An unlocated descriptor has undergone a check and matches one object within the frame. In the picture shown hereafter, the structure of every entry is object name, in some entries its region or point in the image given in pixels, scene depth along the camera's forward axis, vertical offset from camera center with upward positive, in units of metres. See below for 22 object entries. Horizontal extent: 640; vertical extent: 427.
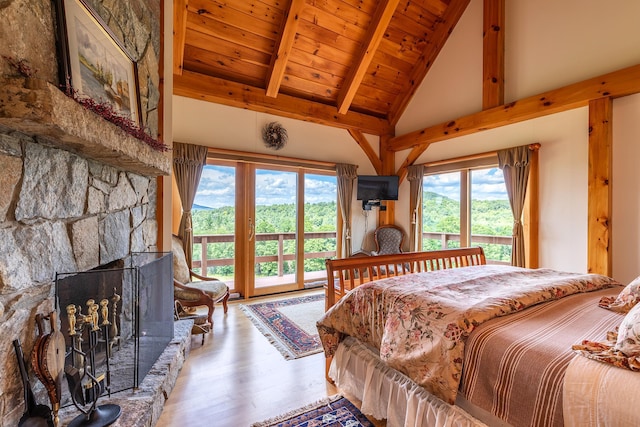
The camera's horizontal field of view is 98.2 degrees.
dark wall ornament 4.12 +1.16
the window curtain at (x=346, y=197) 4.75 +0.27
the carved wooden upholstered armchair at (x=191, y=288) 2.82 -0.82
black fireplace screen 1.29 -0.61
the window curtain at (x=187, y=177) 3.46 +0.45
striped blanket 0.94 -0.55
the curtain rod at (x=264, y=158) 3.73 +0.79
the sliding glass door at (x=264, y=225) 3.86 -0.20
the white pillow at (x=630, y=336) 0.90 -0.42
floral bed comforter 1.23 -0.50
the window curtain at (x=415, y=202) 4.72 +0.19
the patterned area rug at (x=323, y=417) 1.64 -1.25
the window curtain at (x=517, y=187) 3.38 +0.32
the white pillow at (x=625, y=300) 1.40 -0.45
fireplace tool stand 1.18 -0.75
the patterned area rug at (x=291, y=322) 2.61 -1.26
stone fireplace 0.90 +0.14
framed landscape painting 1.21 +0.79
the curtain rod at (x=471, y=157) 3.33 +0.81
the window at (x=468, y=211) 3.74 +0.03
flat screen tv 4.83 +0.43
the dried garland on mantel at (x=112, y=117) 1.07 +0.44
